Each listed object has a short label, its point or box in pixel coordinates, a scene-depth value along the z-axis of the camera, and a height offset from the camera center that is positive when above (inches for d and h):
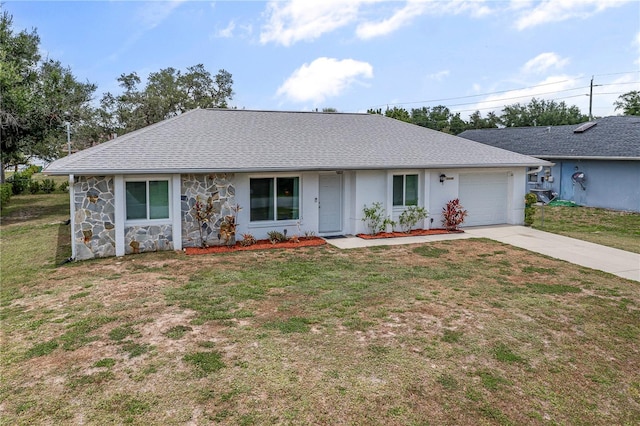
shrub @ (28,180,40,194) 1246.3 +2.3
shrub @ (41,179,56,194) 1268.5 +2.3
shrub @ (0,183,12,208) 922.7 -13.5
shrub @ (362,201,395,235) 562.6 -38.4
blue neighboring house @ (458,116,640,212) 827.4 +54.7
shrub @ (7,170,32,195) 1219.9 +13.2
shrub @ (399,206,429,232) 578.7 -37.1
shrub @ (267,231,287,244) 514.0 -57.4
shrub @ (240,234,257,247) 497.0 -59.8
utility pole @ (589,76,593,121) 1779.3 +356.8
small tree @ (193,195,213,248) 481.4 -25.4
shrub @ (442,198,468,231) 596.4 -36.4
